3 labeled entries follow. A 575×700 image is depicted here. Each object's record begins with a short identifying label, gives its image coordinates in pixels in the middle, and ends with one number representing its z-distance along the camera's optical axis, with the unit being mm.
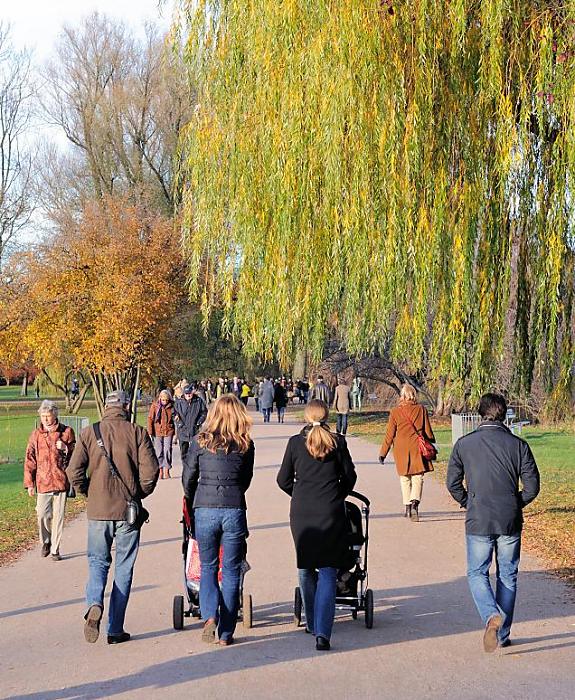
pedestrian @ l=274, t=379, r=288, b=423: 43062
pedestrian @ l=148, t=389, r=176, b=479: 21781
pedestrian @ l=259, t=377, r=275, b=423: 42500
